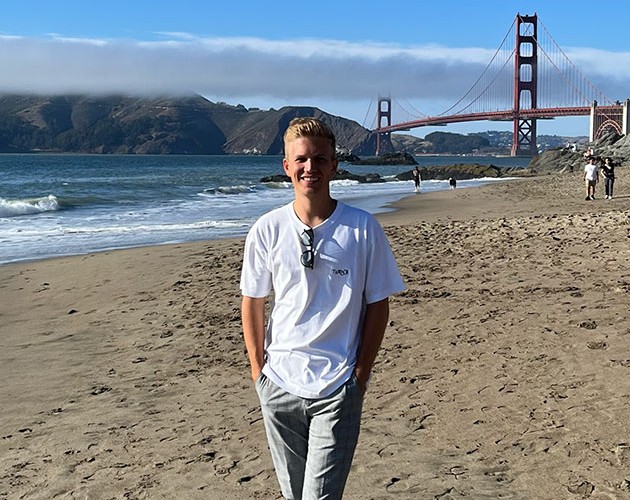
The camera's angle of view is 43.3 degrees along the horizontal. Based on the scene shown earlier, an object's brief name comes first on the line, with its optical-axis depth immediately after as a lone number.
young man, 2.10
